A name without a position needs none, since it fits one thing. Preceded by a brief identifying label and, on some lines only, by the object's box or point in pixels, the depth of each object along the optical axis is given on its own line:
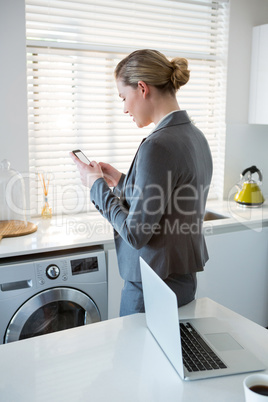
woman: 1.37
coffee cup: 0.88
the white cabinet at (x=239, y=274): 2.69
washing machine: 2.11
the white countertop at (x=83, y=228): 2.18
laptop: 1.08
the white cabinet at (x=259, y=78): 3.11
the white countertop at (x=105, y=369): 1.03
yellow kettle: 3.05
